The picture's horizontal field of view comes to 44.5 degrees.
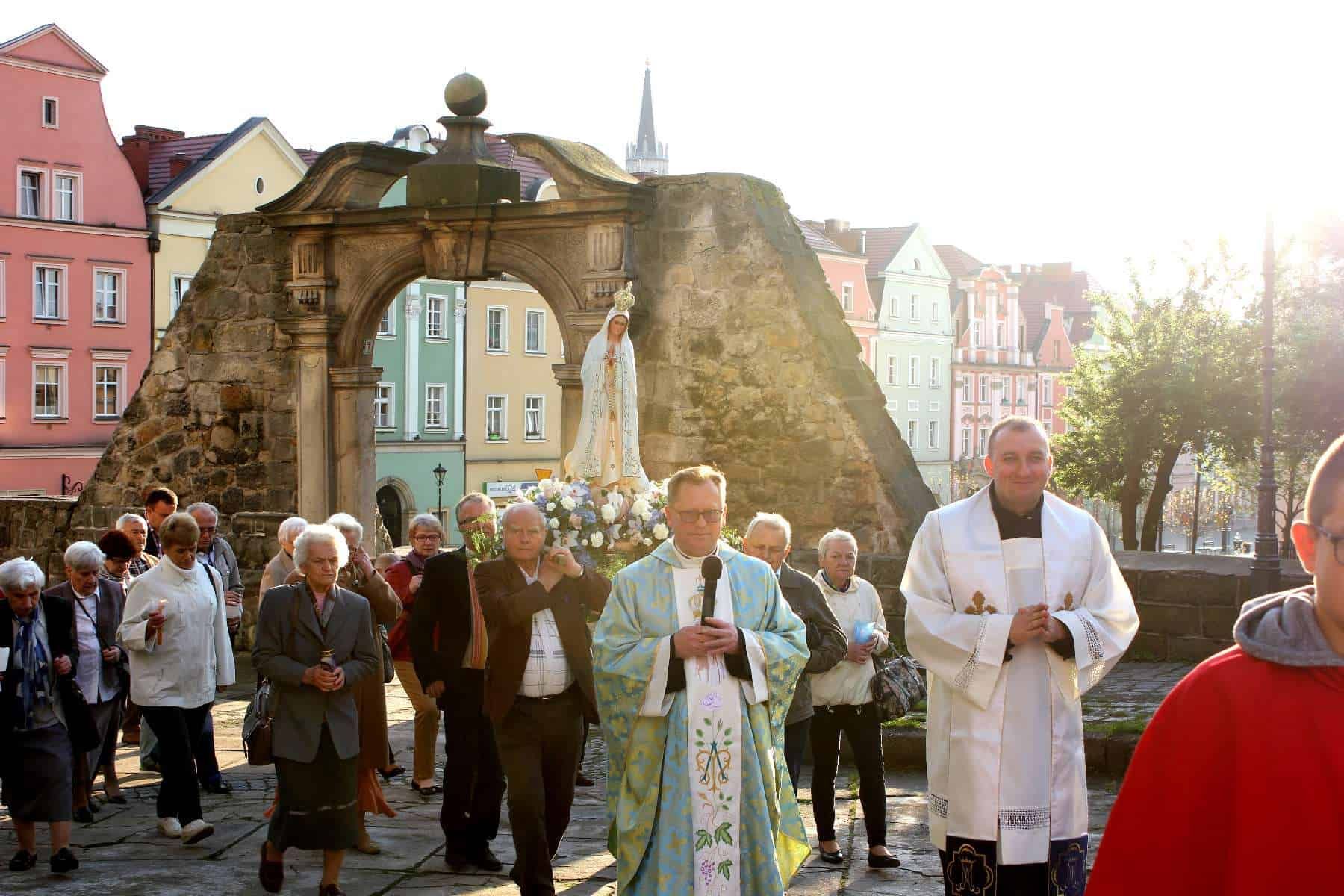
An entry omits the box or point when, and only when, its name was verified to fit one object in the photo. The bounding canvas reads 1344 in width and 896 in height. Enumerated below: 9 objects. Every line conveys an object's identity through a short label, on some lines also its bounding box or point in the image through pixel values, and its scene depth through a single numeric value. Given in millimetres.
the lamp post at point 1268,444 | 18141
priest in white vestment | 5273
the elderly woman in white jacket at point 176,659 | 7984
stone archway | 12977
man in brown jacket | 6645
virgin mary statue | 10836
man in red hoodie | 2527
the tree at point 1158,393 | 33938
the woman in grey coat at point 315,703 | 6867
